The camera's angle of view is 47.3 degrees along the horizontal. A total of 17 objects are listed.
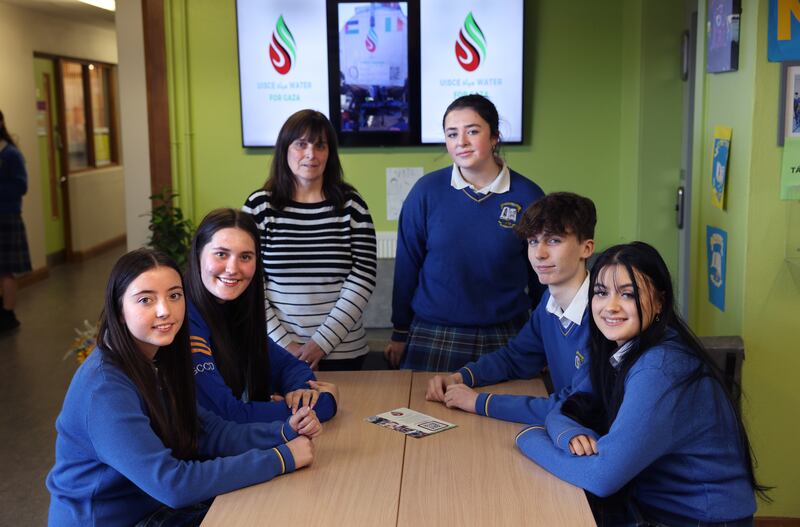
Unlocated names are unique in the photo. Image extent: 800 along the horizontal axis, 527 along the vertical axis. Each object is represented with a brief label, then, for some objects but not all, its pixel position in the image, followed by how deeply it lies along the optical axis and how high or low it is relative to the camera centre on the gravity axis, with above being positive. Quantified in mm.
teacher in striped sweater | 3057 -363
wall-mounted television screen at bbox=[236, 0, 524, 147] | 5230 +449
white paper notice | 5453 -248
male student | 2508 -440
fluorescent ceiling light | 8577 +1329
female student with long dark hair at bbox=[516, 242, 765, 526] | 2035 -648
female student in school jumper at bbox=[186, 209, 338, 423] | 2457 -516
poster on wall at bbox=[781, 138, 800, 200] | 3047 -109
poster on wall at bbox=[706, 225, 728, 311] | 3350 -460
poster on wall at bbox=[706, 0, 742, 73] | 3182 +366
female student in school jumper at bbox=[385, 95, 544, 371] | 2990 -353
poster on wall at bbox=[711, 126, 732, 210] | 3293 -93
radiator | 5500 -608
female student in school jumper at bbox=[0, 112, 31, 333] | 6711 -620
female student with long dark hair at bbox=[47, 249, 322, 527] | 1988 -640
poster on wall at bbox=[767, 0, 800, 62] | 2984 +350
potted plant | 5352 -510
